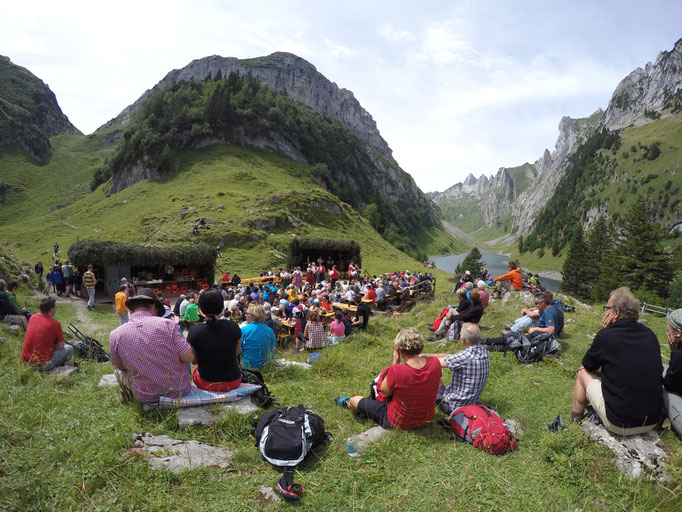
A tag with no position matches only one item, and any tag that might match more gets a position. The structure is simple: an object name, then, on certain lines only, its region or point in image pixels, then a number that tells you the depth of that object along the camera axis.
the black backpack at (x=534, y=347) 7.94
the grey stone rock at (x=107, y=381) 5.37
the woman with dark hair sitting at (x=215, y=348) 4.72
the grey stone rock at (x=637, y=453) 3.49
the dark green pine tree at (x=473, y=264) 54.62
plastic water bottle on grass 3.96
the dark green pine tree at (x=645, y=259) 44.22
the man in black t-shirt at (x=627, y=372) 3.72
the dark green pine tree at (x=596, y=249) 63.22
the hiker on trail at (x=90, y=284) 17.03
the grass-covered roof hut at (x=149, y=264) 20.39
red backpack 4.14
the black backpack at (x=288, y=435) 3.71
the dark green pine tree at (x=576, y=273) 62.34
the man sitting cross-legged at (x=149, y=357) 4.25
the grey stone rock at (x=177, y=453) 3.51
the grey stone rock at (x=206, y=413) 4.30
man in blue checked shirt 5.08
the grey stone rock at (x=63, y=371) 5.77
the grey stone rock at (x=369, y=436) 4.13
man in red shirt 5.93
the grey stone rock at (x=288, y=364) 7.24
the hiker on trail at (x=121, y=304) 12.83
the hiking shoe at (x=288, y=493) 3.18
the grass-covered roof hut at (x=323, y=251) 33.94
